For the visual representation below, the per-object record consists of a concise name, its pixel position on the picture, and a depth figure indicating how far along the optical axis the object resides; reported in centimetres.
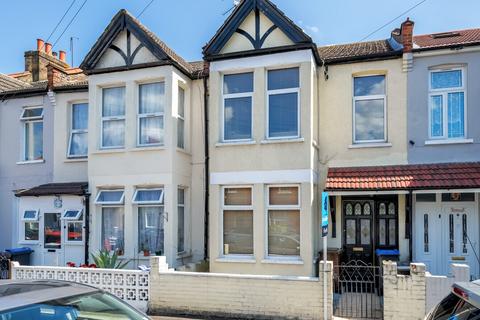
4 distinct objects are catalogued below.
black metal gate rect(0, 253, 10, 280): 1190
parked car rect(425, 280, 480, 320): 332
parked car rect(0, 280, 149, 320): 333
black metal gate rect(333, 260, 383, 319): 884
